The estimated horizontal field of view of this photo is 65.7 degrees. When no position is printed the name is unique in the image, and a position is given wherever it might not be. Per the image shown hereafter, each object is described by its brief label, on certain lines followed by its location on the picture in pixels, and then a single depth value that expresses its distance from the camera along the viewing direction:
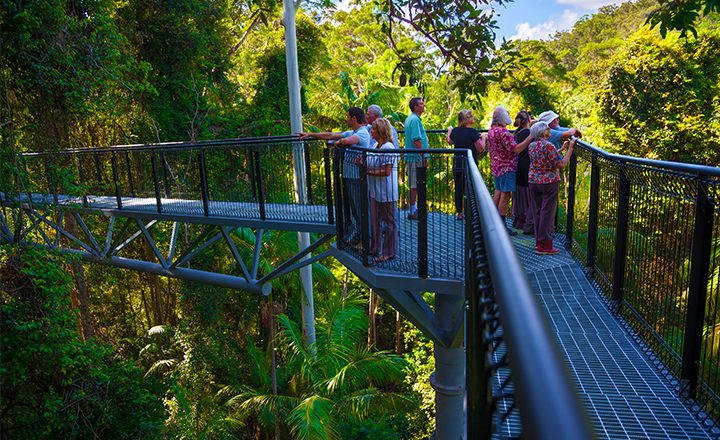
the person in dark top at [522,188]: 6.93
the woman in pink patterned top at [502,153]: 6.58
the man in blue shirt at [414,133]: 6.82
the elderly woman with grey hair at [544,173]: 5.77
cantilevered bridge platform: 1.04
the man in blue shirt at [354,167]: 6.46
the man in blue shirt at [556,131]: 6.48
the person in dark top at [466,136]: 7.04
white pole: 12.81
